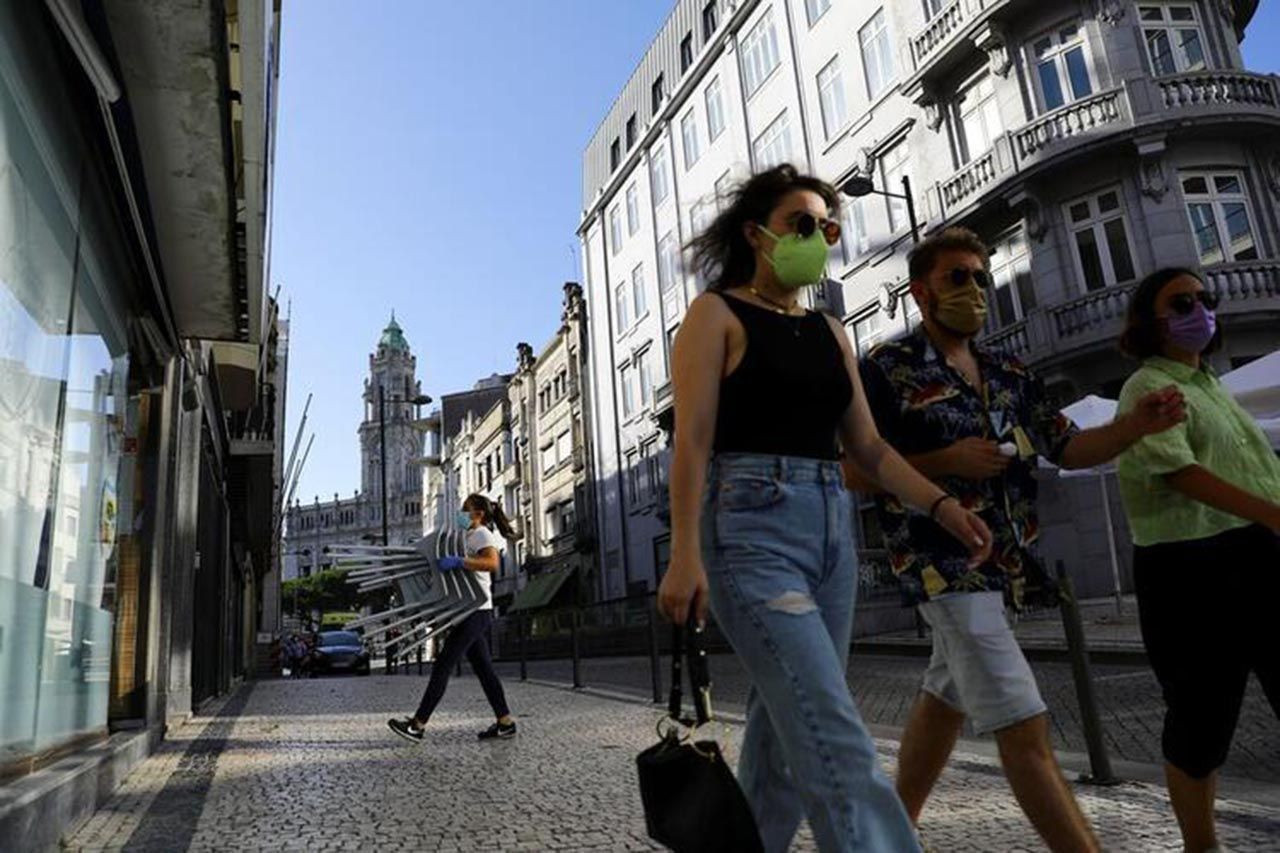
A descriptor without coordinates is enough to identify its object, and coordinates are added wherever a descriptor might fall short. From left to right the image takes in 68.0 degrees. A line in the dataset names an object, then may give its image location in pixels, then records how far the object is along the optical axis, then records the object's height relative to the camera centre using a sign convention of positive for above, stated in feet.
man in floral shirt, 7.63 +1.15
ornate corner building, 57.21 +28.93
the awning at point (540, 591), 132.05 +9.17
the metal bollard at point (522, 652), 51.01 +0.23
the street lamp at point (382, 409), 104.99 +28.00
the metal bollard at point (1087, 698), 13.67 -1.28
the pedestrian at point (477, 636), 22.39 +0.60
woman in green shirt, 8.85 +0.32
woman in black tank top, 6.21 +0.86
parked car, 104.83 +1.86
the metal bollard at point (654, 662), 29.25 -0.48
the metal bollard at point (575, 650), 39.03 +0.10
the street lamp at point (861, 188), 56.54 +26.09
